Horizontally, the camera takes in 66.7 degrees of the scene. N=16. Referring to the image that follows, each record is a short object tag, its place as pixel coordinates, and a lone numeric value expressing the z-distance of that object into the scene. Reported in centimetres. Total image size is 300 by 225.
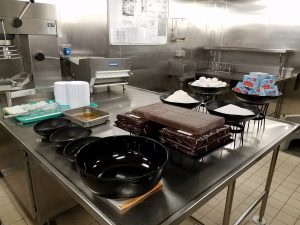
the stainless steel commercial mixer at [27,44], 152
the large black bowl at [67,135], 99
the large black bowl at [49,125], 108
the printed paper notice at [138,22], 254
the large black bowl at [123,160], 65
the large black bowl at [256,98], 132
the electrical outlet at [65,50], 207
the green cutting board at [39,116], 131
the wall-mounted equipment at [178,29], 327
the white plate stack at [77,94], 156
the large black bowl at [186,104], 126
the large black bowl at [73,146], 89
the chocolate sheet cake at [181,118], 86
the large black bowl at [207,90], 147
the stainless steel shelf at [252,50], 318
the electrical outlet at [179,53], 340
